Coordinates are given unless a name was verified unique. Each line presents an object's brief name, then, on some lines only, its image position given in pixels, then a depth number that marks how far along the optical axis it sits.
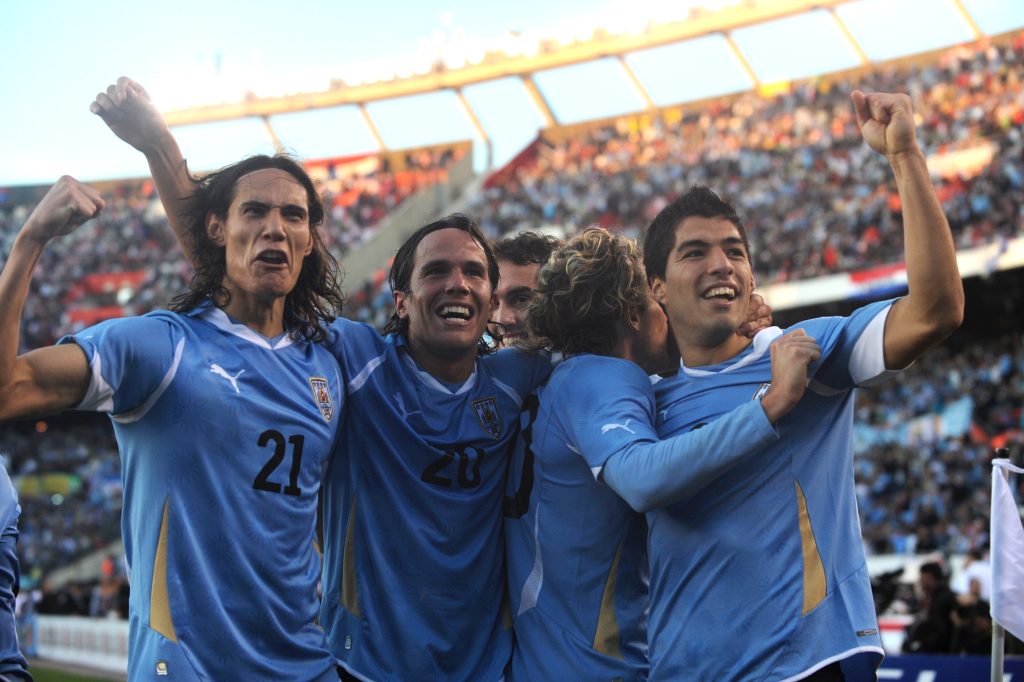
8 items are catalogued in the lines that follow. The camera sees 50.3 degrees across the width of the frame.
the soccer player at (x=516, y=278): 4.74
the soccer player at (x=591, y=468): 3.05
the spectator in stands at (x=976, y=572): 11.06
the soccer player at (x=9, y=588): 3.89
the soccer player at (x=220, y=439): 2.93
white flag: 4.26
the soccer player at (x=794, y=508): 2.82
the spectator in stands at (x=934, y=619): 8.83
